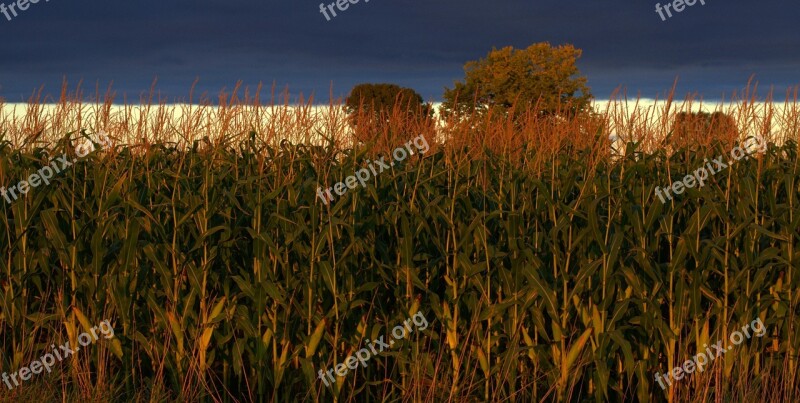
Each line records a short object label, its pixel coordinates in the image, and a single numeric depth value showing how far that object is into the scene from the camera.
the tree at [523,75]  41.16
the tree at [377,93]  40.28
